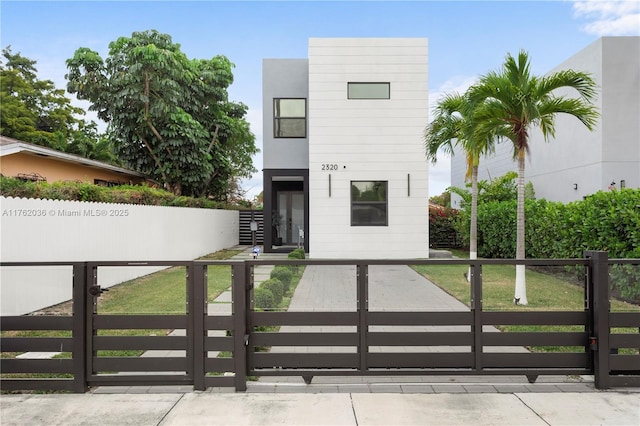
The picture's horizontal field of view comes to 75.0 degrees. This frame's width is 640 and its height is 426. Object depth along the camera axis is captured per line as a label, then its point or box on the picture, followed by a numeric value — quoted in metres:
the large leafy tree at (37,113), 21.61
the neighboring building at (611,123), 14.35
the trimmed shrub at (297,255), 11.27
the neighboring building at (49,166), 11.73
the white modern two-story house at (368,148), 12.48
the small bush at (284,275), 3.62
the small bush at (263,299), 3.59
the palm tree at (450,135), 8.69
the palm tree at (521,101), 6.18
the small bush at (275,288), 3.56
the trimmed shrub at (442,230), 16.94
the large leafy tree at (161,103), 15.18
